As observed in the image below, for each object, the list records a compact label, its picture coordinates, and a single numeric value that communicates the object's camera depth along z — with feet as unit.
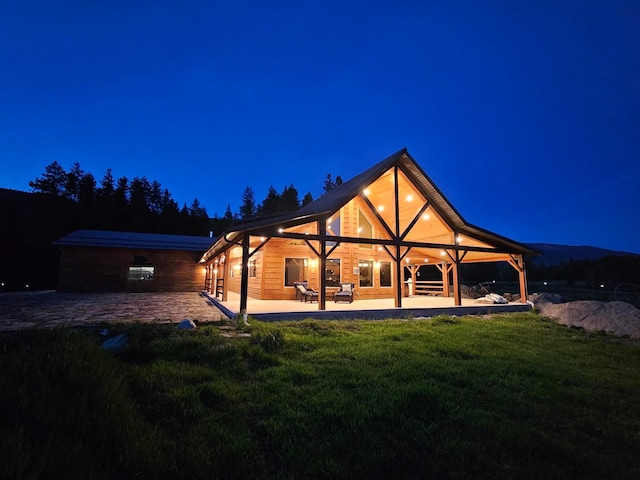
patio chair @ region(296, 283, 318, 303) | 41.15
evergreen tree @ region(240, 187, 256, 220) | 182.70
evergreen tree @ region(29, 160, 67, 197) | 124.98
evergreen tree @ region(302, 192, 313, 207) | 159.86
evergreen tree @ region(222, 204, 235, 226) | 178.60
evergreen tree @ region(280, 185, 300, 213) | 156.25
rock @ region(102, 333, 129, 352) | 15.43
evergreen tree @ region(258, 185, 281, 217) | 160.04
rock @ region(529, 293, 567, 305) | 48.15
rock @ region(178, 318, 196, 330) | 22.43
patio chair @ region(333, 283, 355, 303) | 43.39
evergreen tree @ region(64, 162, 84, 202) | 133.80
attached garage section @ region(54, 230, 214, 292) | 64.90
